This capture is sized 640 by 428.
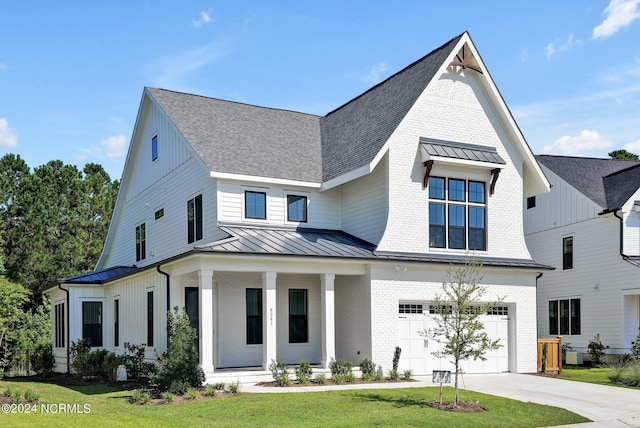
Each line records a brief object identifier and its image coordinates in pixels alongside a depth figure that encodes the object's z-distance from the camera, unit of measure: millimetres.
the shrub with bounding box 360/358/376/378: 22172
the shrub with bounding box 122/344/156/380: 24359
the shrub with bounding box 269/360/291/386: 20281
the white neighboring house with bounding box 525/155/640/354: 30969
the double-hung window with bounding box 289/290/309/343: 25203
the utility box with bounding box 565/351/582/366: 31859
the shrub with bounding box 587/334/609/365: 30828
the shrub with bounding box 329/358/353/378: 21719
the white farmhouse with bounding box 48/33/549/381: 23297
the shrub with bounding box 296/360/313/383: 20856
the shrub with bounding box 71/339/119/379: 24906
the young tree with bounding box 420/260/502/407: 17389
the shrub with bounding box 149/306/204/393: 18891
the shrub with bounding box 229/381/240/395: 18891
